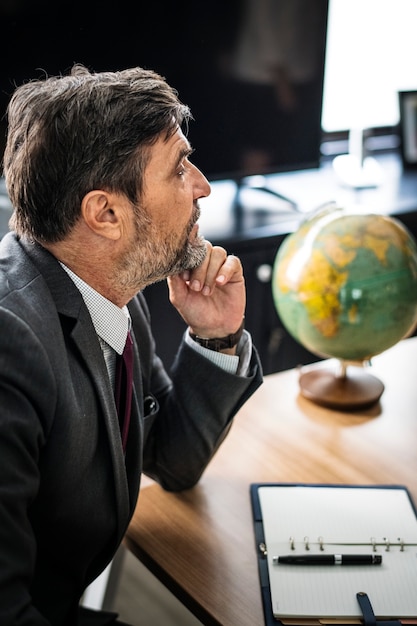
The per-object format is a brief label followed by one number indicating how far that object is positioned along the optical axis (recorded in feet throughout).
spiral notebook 3.49
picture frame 10.10
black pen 3.75
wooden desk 3.70
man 3.25
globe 4.79
